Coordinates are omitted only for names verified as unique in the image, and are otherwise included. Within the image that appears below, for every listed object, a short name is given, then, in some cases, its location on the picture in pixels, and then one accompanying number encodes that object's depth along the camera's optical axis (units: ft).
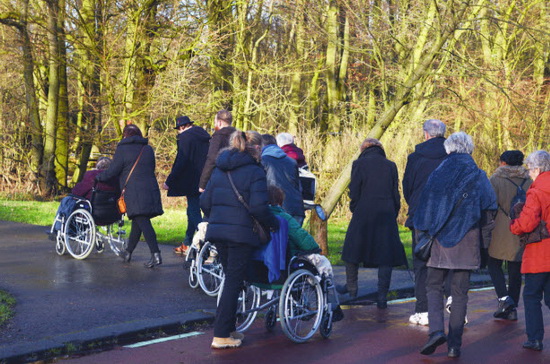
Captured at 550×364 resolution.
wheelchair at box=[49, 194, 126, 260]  69.94
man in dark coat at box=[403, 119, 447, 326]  50.94
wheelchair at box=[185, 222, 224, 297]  54.49
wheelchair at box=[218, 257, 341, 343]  43.81
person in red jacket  44.25
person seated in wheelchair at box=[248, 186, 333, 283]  44.08
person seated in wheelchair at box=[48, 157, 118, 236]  70.53
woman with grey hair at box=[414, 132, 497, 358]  41.81
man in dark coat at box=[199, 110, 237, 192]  63.45
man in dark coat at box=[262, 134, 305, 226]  58.33
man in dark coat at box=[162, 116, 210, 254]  72.01
